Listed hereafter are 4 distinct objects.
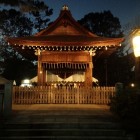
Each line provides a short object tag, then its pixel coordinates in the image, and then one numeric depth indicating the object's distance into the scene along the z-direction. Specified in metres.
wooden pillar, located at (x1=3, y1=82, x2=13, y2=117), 7.43
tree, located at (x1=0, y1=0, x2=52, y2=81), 21.63
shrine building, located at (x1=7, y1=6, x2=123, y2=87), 12.03
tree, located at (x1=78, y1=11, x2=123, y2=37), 25.43
